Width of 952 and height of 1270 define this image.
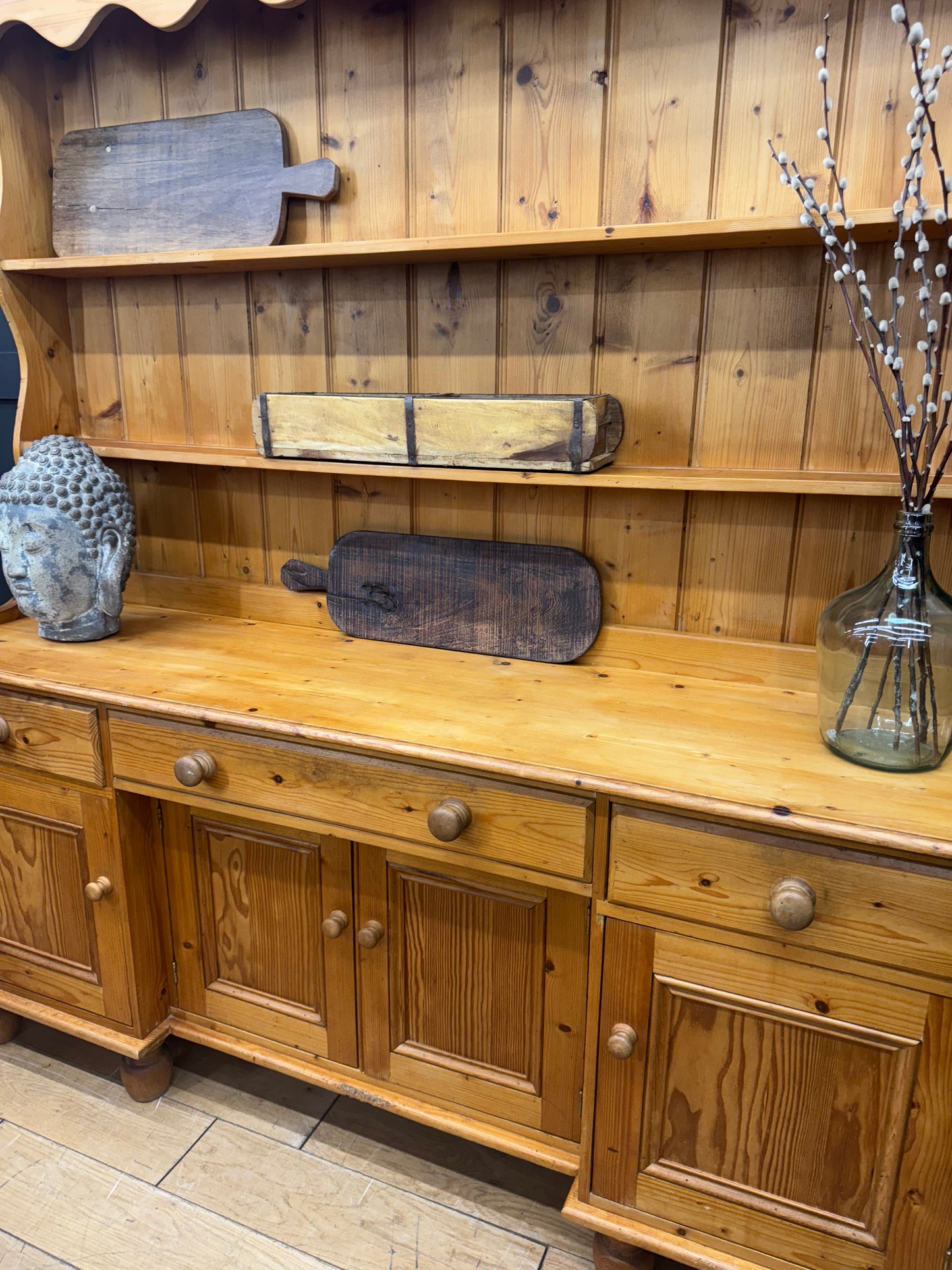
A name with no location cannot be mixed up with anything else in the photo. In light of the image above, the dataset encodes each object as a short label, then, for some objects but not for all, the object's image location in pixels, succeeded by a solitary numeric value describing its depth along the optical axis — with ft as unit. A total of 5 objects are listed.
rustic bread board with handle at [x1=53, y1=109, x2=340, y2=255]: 5.24
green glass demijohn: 3.84
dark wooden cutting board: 5.25
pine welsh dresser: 3.81
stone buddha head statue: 5.26
